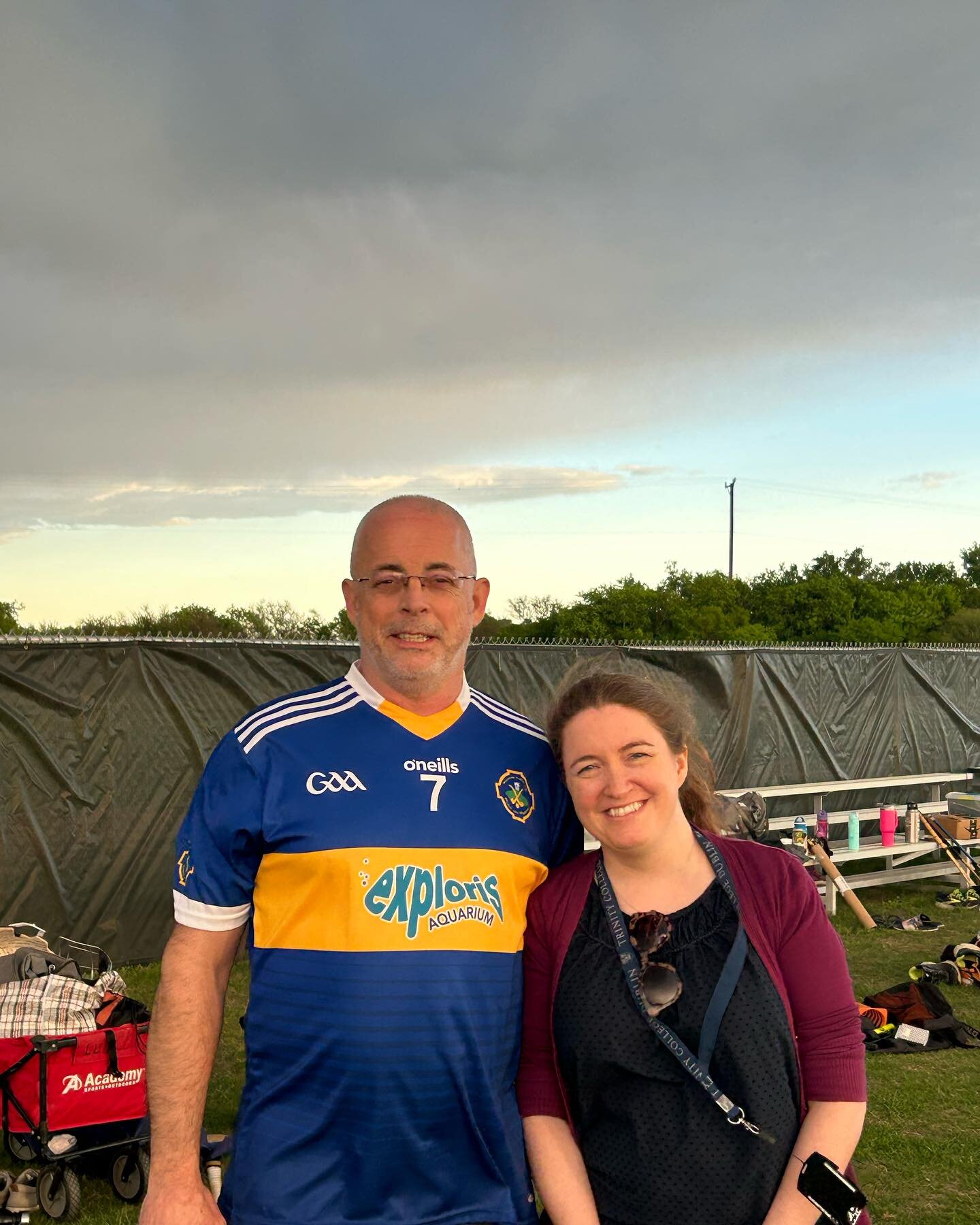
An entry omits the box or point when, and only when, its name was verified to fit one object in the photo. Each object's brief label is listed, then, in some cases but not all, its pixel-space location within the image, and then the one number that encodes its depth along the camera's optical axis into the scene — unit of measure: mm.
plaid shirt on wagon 4371
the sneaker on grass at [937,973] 7062
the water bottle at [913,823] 10195
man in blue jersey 2023
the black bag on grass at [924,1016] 6117
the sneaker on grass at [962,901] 9766
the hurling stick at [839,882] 8758
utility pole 55581
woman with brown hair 1965
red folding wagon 4297
